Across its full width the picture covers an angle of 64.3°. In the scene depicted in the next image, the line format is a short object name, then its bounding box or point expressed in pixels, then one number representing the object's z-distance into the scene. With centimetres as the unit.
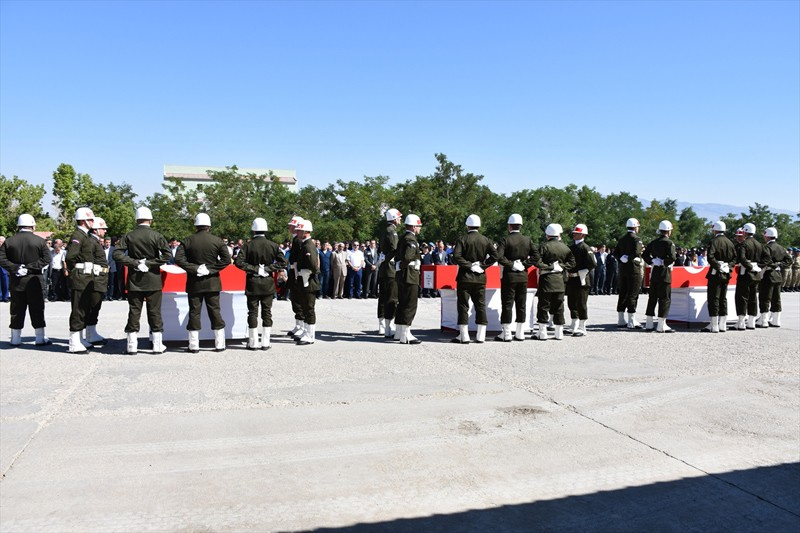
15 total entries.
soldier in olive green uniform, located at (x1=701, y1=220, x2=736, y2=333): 1373
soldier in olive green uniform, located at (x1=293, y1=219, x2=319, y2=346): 1140
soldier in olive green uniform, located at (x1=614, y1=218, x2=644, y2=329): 1386
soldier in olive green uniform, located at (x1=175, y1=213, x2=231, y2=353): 1046
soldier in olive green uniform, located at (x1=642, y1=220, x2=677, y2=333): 1341
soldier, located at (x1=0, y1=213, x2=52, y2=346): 1105
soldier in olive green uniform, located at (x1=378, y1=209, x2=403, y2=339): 1202
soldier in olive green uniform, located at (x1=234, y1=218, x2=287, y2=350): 1095
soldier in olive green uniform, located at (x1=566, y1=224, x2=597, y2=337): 1267
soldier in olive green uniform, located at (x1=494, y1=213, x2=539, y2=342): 1191
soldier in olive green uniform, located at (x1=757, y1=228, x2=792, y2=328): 1474
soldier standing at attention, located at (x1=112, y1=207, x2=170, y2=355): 1027
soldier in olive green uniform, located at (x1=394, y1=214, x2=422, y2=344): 1157
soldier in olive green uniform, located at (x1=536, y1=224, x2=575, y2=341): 1217
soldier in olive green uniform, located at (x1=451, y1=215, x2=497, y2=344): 1168
